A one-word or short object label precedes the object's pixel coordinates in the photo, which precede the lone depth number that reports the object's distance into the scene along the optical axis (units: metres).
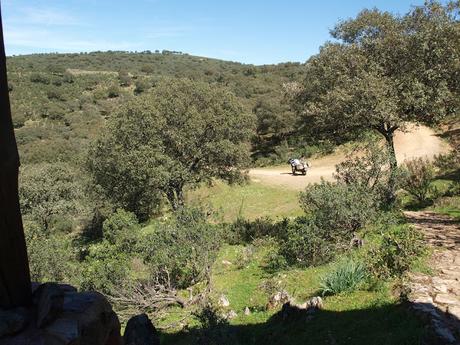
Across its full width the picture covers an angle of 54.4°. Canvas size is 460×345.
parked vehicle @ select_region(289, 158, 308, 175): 27.19
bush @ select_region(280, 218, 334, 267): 10.71
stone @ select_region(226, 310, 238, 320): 8.99
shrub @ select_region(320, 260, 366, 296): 8.08
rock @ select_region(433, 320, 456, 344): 5.53
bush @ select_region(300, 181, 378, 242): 11.05
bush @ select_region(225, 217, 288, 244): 16.15
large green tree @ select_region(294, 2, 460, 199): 14.33
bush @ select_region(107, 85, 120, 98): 67.12
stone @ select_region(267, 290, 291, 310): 8.96
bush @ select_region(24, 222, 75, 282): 14.30
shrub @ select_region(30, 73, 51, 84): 70.44
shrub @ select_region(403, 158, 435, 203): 14.74
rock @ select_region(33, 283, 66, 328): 2.88
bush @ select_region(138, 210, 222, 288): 11.62
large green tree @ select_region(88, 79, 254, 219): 16.38
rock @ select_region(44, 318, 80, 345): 2.77
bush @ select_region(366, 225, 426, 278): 8.16
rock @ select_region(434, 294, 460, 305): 6.66
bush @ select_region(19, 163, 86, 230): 26.94
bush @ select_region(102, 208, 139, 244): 13.88
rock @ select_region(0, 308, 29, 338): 2.72
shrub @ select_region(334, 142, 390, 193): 12.97
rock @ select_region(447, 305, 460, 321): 6.18
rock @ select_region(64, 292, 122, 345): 3.03
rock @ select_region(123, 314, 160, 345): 7.52
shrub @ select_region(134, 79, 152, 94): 67.12
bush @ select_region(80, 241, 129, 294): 11.08
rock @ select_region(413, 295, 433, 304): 6.71
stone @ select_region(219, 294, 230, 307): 10.12
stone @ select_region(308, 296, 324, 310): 7.72
